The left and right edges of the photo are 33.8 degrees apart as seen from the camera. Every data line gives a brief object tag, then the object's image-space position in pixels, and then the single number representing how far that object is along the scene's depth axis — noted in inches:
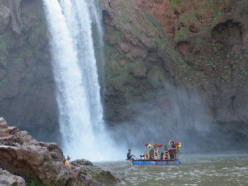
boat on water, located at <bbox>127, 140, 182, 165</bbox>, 1069.3
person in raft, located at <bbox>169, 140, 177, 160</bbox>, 1101.1
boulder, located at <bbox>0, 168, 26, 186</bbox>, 452.4
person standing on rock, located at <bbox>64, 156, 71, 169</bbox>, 605.8
